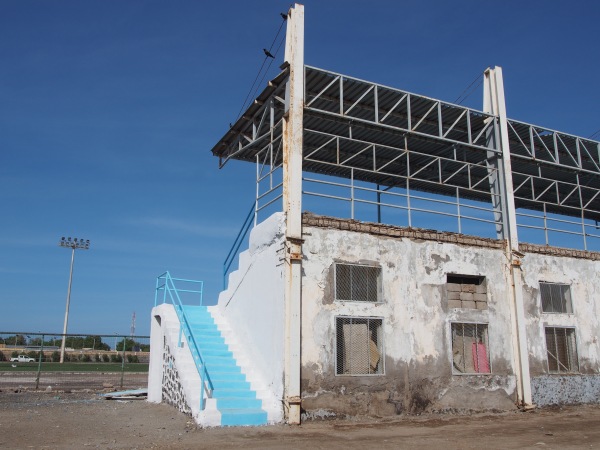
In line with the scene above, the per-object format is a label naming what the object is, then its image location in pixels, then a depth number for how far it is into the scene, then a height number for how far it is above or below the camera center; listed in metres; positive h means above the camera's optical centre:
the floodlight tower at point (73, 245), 47.78 +10.06
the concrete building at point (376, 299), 10.95 +1.21
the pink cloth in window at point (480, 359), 12.73 -0.18
